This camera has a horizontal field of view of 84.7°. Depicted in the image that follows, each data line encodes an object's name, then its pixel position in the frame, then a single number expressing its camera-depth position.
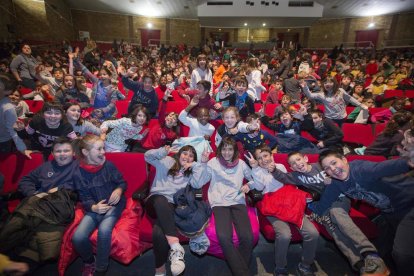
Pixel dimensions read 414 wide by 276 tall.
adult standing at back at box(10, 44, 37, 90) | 4.84
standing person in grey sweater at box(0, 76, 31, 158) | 2.30
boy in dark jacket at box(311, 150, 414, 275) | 1.65
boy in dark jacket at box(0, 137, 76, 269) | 1.59
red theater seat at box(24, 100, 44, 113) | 3.87
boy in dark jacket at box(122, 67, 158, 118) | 3.56
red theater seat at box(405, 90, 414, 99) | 5.90
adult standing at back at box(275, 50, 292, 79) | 6.56
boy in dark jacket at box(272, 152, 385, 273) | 1.72
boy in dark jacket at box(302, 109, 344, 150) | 2.95
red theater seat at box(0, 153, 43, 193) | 2.28
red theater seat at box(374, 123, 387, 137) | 3.40
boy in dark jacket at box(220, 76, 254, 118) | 3.29
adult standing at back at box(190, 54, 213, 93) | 4.36
